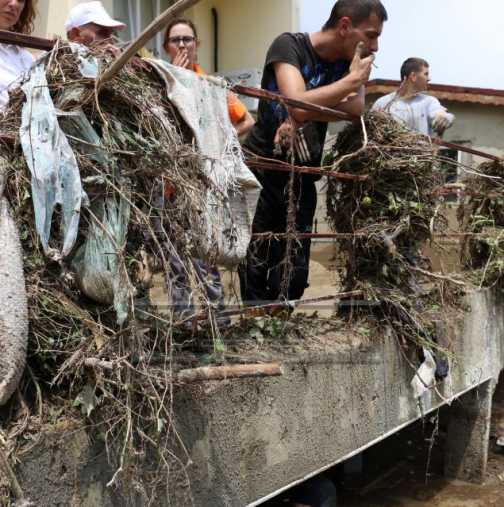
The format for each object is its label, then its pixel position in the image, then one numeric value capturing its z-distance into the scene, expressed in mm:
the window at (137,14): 8094
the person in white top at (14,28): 2688
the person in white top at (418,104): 5779
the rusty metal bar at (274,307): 2958
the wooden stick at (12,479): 1767
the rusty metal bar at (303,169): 2990
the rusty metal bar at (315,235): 3139
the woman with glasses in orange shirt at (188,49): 3604
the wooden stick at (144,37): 1662
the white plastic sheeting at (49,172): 2010
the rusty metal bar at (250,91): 1983
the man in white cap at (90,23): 3453
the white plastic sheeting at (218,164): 2408
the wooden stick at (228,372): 2242
